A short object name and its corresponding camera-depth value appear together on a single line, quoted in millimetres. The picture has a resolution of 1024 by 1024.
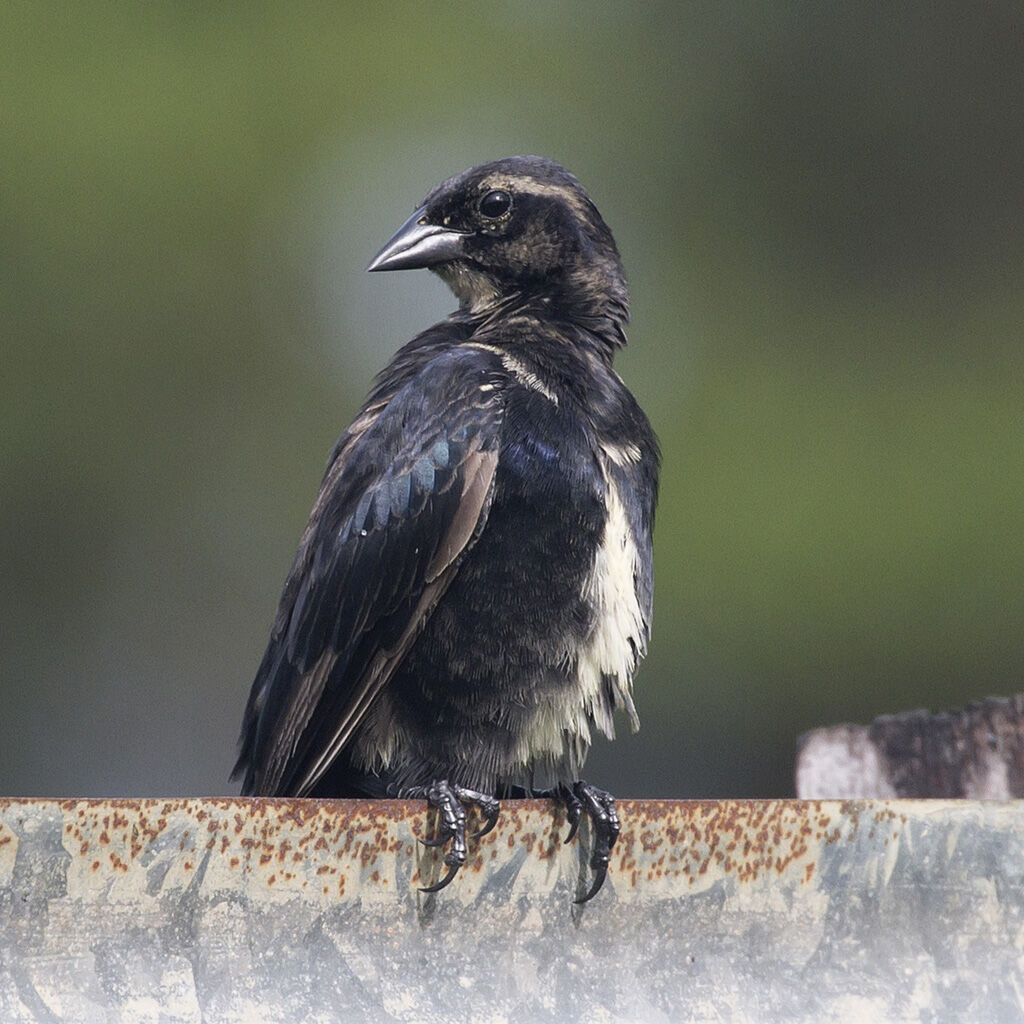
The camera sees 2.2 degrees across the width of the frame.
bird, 4548
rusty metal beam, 4466
